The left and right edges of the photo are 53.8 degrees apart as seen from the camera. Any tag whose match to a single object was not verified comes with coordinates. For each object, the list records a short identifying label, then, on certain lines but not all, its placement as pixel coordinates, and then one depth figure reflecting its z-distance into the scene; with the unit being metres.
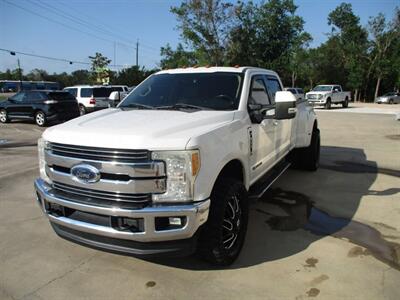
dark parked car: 17.77
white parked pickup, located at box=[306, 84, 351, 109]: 31.61
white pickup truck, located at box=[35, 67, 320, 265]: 3.10
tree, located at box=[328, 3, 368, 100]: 51.19
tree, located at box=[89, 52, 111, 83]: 64.56
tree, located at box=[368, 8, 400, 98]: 49.30
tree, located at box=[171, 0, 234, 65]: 35.19
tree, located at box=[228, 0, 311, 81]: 35.03
